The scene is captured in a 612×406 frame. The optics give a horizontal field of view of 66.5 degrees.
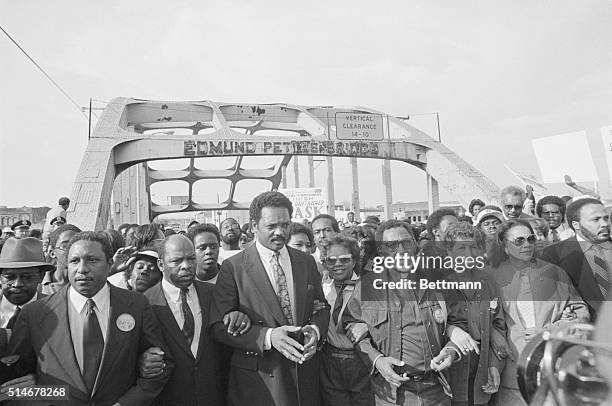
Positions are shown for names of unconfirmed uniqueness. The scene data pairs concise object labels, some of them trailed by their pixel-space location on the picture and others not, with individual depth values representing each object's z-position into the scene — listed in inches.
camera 43.1
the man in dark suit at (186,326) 100.1
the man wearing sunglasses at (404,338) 97.6
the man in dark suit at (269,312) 99.2
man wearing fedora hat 99.0
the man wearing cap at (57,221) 251.4
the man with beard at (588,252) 105.2
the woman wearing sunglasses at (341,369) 106.2
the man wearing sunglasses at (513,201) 187.5
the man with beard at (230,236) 225.5
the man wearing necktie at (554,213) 185.1
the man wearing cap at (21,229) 241.8
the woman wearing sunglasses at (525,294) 97.3
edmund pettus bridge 551.8
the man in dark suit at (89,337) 84.4
